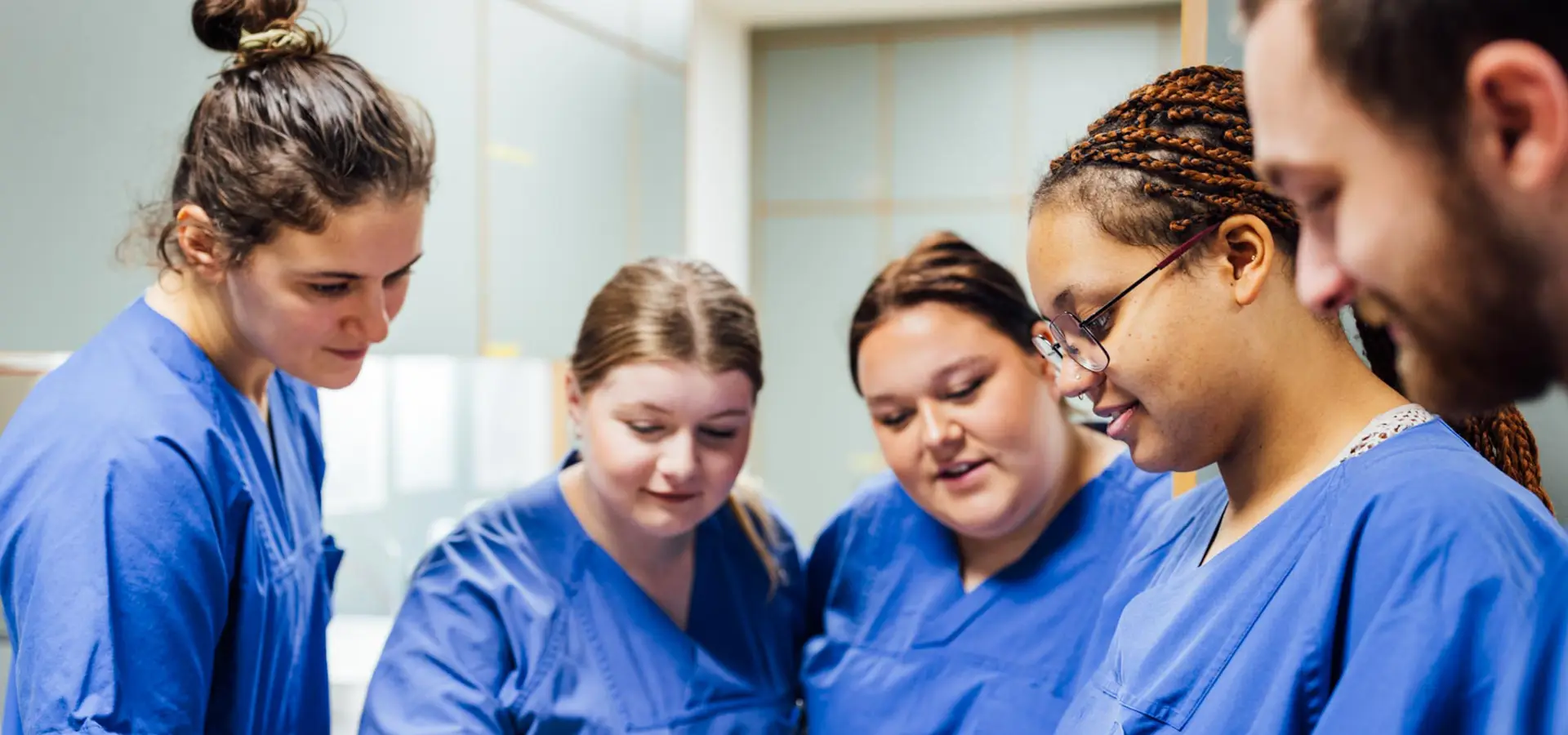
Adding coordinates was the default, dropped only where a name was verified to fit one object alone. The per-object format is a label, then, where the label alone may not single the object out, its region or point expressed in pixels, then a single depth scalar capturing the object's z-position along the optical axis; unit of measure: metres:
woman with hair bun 1.08
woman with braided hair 0.70
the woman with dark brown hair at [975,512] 1.36
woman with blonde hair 1.40
